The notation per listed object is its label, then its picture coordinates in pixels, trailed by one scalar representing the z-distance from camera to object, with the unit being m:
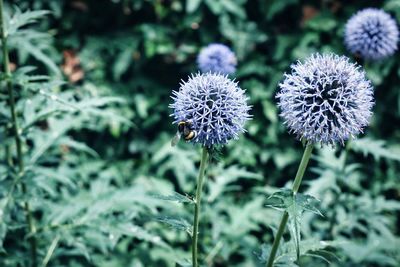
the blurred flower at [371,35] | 0.52
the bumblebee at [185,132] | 0.39
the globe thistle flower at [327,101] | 0.38
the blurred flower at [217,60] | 0.56
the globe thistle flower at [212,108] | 0.39
